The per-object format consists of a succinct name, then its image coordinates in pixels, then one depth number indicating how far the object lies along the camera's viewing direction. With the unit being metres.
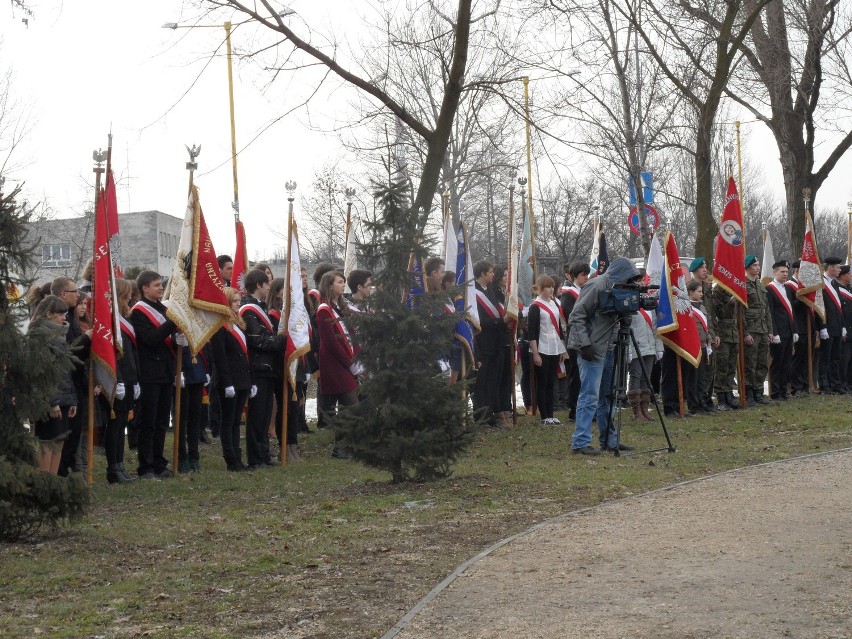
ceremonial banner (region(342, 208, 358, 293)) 18.39
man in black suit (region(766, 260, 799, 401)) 19.30
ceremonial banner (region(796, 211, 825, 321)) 19.97
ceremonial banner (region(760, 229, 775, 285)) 20.47
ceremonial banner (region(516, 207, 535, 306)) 17.73
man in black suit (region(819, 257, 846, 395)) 20.33
